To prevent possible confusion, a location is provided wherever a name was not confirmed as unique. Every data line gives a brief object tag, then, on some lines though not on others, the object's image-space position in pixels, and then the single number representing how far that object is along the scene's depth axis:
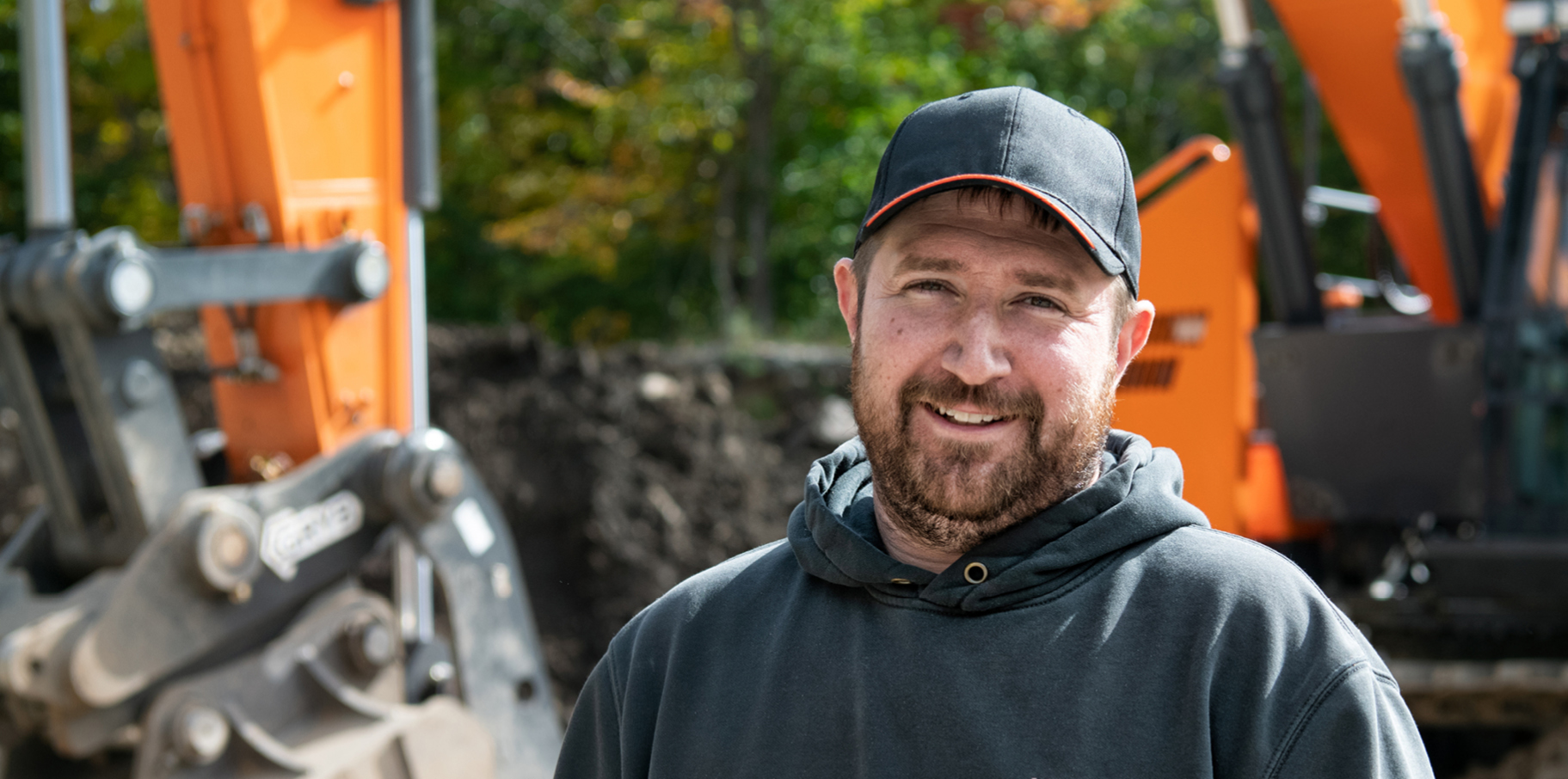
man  1.37
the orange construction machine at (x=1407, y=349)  4.89
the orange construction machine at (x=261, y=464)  4.08
